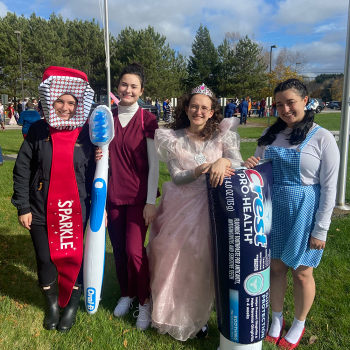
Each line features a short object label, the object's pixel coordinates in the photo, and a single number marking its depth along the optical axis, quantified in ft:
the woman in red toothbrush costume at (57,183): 8.18
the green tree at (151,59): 119.55
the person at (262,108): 94.68
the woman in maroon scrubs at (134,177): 8.72
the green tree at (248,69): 126.52
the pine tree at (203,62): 136.26
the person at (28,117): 26.68
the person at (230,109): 63.52
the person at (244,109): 72.33
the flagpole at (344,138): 16.72
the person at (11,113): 76.73
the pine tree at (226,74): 128.36
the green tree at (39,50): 109.91
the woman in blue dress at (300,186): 7.30
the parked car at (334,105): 164.95
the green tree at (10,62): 104.83
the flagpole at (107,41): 32.81
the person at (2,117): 61.46
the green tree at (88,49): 128.98
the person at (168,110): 77.00
